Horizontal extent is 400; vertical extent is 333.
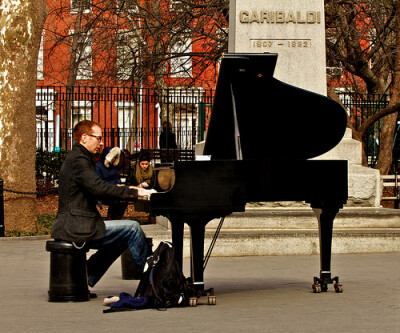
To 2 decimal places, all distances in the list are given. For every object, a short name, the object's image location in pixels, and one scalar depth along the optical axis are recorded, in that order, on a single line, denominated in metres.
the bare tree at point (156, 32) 23.88
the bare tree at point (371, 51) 22.72
